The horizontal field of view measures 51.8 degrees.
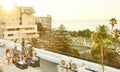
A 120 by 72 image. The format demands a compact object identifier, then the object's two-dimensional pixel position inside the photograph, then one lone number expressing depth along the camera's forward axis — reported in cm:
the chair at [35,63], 911
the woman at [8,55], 973
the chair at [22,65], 898
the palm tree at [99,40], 813
